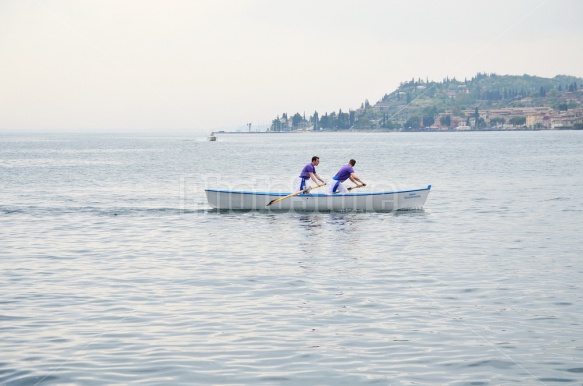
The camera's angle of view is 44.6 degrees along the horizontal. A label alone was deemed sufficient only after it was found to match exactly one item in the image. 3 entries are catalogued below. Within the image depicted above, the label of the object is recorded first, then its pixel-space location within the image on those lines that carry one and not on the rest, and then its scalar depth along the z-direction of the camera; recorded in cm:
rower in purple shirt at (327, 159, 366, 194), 3086
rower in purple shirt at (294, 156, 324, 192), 3082
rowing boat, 3159
